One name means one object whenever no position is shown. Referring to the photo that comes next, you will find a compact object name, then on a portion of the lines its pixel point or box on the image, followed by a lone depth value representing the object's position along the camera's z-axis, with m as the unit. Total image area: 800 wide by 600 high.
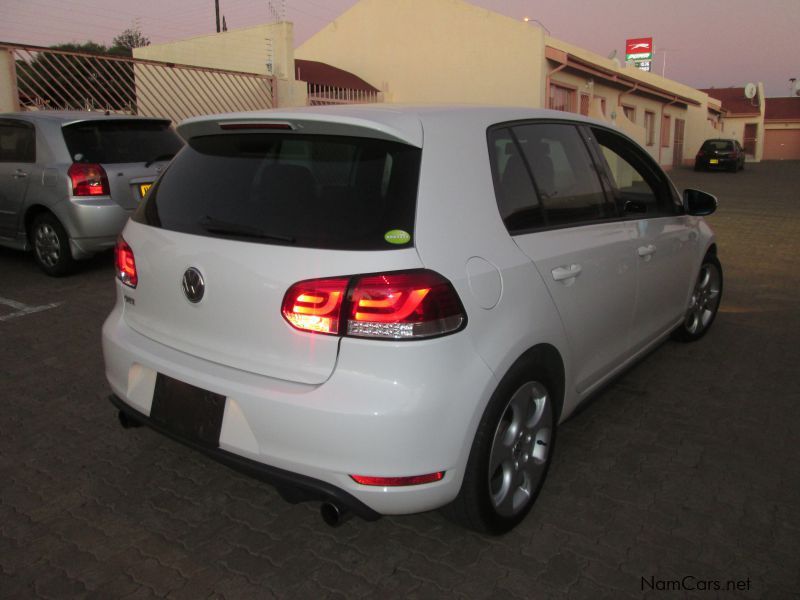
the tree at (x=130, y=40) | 55.12
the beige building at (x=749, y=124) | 52.28
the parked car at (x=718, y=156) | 32.62
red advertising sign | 49.88
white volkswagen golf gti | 2.18
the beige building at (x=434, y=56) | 15.84
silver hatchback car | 6.55
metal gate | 11.02
